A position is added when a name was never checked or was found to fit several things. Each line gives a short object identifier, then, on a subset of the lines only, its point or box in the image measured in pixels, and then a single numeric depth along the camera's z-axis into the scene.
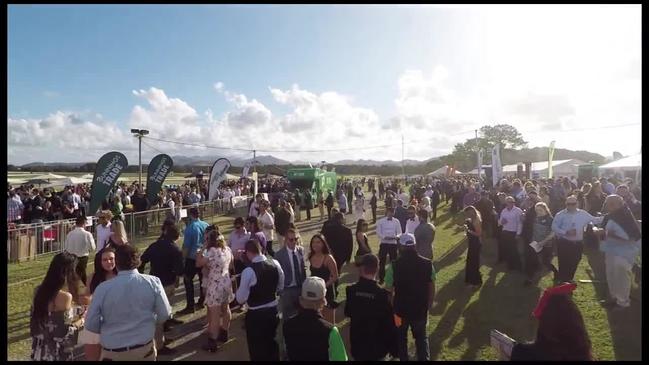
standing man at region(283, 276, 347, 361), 3.08
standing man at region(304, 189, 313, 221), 20.00
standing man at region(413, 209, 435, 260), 7.39
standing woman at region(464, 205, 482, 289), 7.71
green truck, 24.34
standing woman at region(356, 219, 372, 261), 7.23
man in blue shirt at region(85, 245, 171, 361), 3.41
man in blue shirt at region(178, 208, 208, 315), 6.96
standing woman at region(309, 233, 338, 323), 5.41
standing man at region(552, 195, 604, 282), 7.14
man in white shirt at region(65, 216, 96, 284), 7.30
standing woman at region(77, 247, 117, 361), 4.66
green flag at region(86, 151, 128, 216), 13.66
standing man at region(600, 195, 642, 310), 6.23
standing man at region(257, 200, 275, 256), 9.45
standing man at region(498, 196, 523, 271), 8.78
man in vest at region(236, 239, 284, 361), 4.20
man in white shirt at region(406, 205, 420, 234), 8.38
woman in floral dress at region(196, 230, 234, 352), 5.52
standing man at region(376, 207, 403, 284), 8.32
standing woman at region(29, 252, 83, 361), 3.80
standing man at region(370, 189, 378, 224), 17.98
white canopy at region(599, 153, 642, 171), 21.55
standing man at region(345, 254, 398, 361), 3.69
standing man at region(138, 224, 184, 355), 5.69
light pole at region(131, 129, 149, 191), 24.30
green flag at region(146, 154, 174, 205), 16.67
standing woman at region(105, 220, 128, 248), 6.30
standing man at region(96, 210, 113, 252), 7.52
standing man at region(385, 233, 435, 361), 4.32
